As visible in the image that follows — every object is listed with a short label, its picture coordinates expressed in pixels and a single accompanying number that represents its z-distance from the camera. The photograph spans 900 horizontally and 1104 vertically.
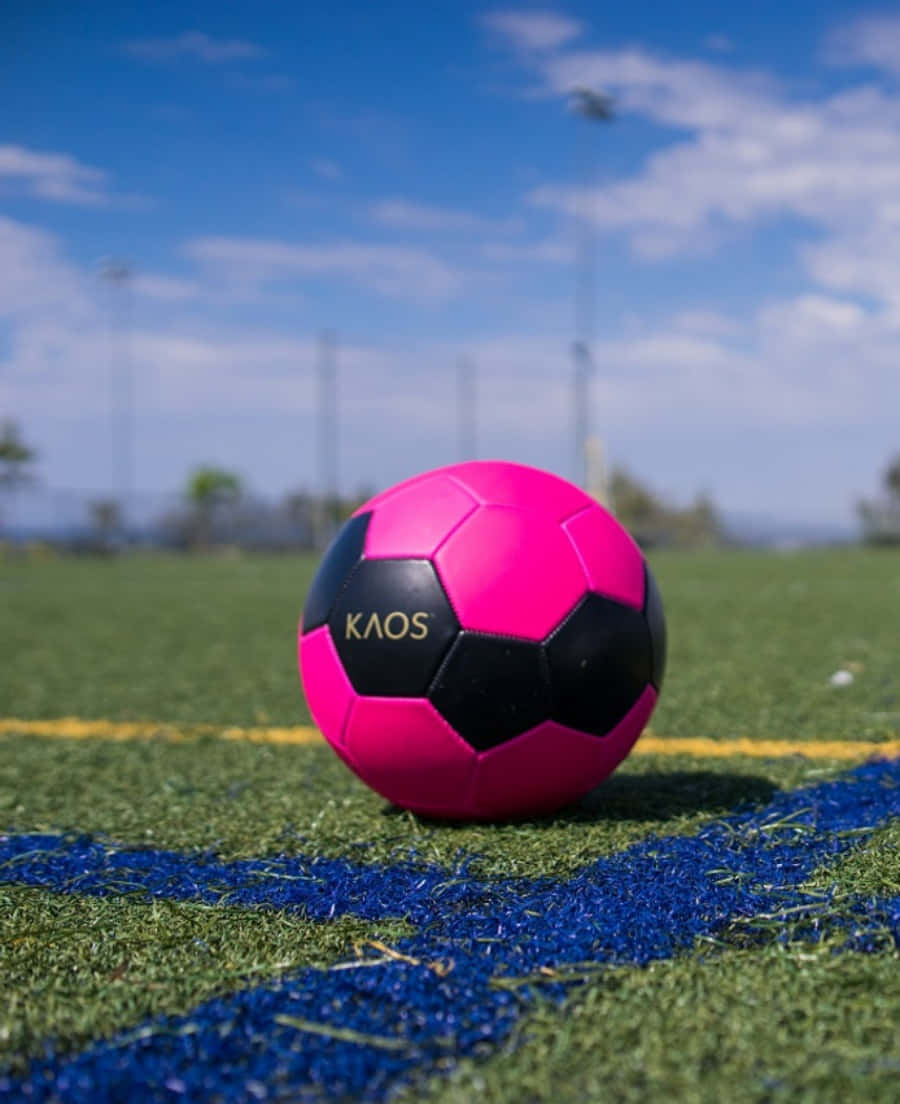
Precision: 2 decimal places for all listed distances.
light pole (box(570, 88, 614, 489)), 32.41
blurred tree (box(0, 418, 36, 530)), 37.62
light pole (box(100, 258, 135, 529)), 39.73
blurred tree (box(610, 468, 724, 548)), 47.00
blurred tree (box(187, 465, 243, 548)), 43.78
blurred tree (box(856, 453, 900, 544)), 41.00
